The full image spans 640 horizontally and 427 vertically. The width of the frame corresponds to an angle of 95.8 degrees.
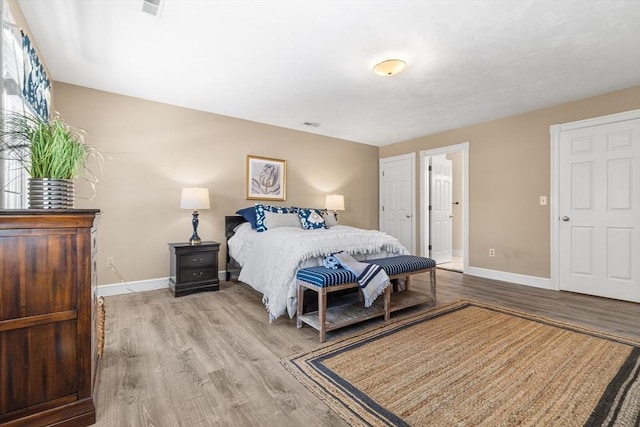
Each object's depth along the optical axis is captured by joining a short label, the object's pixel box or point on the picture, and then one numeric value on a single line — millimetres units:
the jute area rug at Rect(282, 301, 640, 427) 1449
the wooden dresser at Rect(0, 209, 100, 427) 1215
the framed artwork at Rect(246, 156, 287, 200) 4551
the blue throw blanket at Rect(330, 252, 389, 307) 2453
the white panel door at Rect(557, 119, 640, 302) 3275
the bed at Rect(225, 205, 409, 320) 2572
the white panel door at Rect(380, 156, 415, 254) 5605
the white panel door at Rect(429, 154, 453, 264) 5586
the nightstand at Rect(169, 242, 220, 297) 3464
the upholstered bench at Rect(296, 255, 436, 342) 2295
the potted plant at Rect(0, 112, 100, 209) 1424
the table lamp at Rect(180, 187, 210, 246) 3648
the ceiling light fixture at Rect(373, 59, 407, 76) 2688
